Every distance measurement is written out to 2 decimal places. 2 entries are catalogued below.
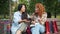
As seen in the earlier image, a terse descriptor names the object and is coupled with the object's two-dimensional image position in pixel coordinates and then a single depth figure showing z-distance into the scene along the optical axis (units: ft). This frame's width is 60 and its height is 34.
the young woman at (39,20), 9.44
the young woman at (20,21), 9.45
